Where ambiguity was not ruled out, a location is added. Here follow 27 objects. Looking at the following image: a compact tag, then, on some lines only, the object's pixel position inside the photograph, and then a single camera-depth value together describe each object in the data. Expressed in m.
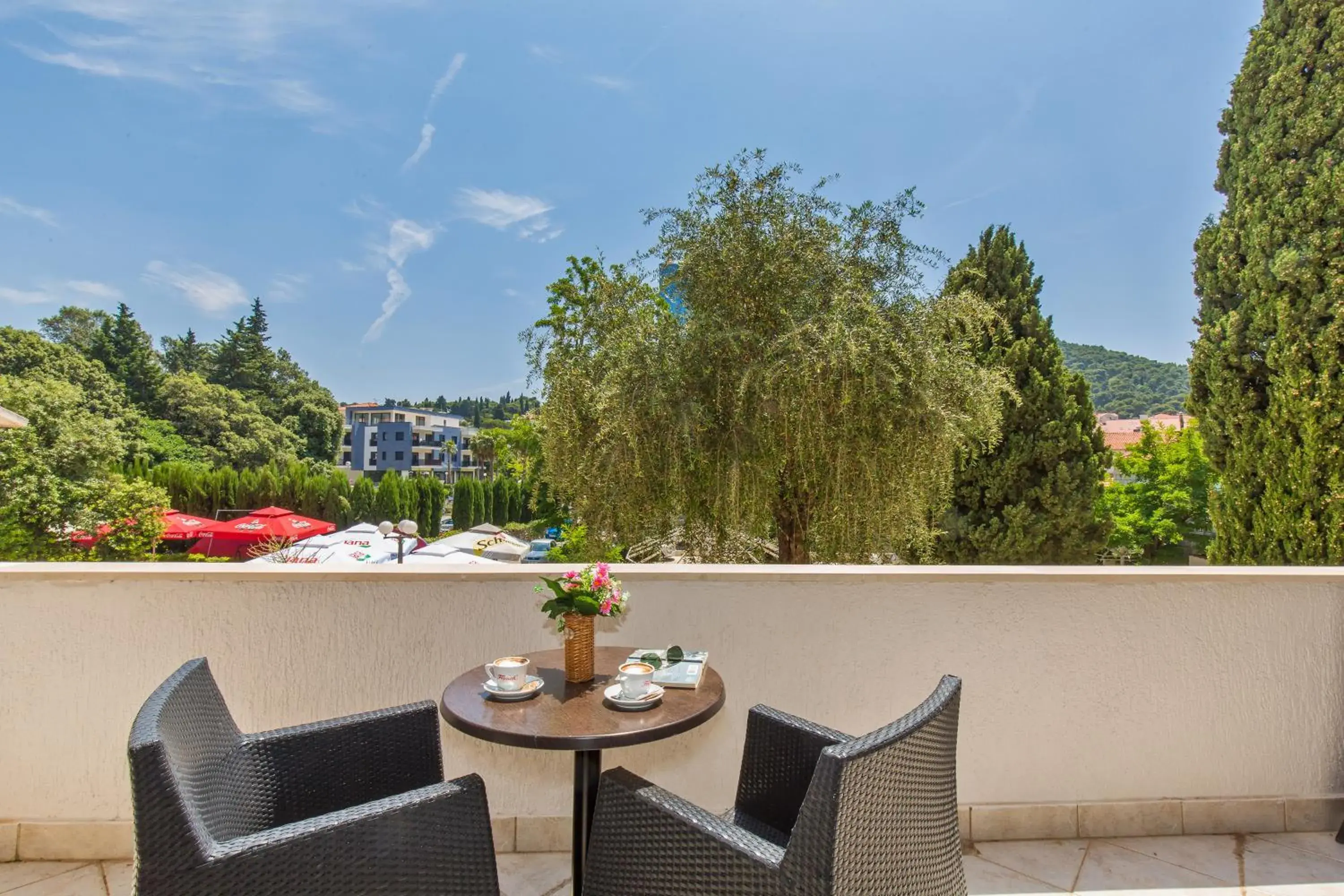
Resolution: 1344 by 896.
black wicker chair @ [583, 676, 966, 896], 1.01
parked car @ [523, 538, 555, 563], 16.06
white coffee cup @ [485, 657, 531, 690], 1.58
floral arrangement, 1.64
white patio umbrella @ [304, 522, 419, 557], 13.45
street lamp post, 8.95
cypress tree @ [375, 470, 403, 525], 26.31
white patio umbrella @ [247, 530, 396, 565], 12.11
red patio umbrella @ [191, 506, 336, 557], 16.23
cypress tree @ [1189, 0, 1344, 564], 5.12
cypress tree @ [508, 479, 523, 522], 28.78
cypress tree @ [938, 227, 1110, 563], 8.44
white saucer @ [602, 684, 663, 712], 1.50
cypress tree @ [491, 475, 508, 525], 28.64
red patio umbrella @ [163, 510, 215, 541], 16.11
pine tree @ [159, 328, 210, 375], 42.16
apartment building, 54.88
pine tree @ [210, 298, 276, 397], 41.19
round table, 1.34
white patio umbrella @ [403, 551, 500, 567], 12.13
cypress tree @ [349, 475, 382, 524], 26.42
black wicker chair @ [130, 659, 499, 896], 1.00
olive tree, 4.69
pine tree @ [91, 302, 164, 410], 33.47
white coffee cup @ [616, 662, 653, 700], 1.53
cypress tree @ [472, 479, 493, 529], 27.50
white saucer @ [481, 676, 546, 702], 1.56
